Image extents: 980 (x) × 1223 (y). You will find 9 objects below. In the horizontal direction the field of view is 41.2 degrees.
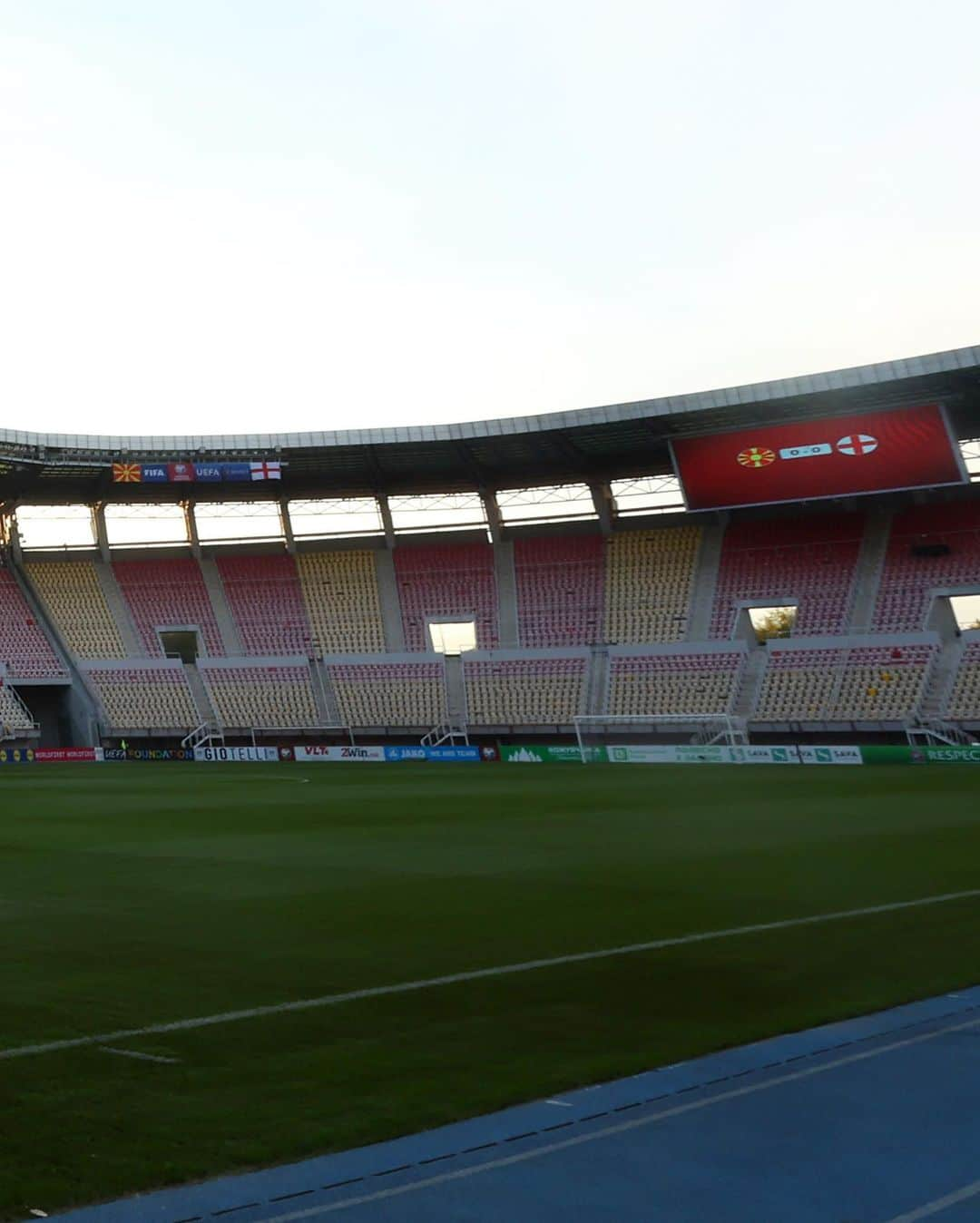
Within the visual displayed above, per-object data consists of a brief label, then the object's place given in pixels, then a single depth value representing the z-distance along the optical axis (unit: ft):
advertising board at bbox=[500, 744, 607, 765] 193.77
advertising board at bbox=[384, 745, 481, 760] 210.59
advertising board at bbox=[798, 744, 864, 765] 168.04
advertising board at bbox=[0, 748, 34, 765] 223.92
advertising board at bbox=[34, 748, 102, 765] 229.04
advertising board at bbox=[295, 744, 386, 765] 214.90
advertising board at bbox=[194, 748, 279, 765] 222.89
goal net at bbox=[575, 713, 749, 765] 201.87
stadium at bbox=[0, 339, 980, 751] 200.44
